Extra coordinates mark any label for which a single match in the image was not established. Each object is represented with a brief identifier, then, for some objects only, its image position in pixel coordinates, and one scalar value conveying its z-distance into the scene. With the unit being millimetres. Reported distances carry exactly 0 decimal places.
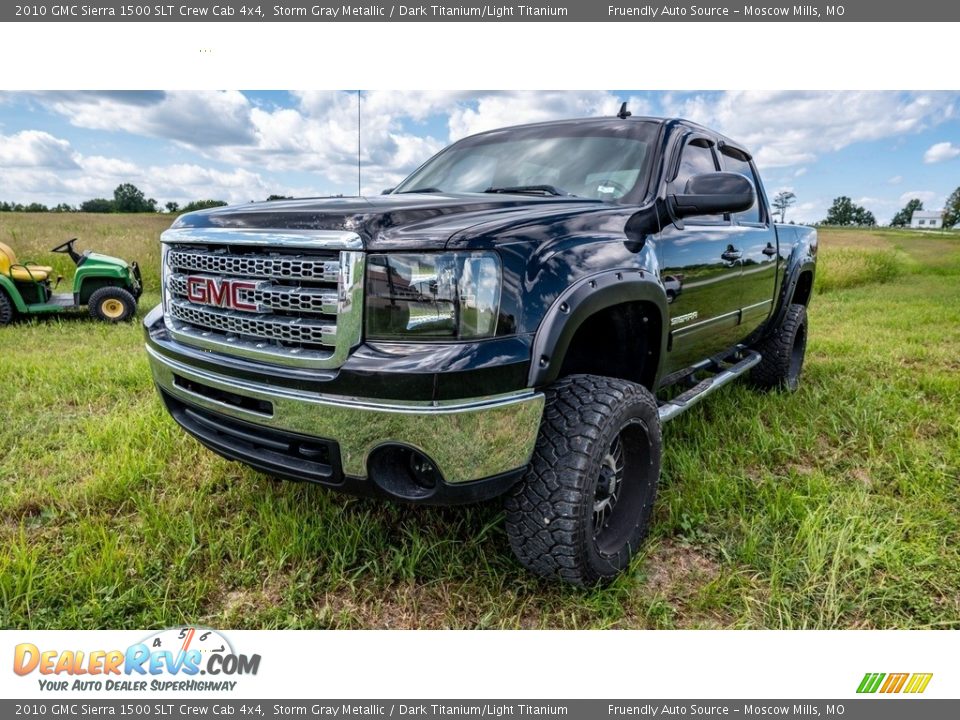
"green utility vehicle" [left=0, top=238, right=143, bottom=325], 7262
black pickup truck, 1809
